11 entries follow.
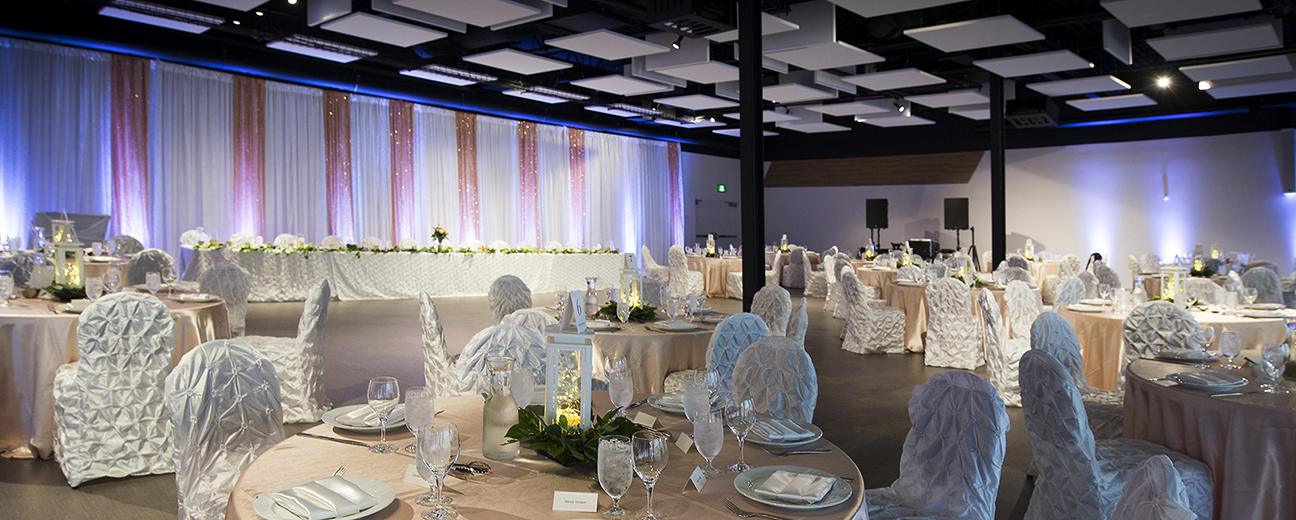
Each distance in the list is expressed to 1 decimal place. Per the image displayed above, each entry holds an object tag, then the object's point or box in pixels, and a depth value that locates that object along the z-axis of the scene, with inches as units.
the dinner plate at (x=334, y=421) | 78.7
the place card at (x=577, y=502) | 58.3
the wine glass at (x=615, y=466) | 53.9
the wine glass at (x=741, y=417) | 69.3
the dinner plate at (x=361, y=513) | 56.1
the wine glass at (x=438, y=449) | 55.3
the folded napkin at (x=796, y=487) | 60.3
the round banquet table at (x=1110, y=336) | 169.5
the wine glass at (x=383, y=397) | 73.8
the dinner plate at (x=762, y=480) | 59.8
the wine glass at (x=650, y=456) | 54.4
